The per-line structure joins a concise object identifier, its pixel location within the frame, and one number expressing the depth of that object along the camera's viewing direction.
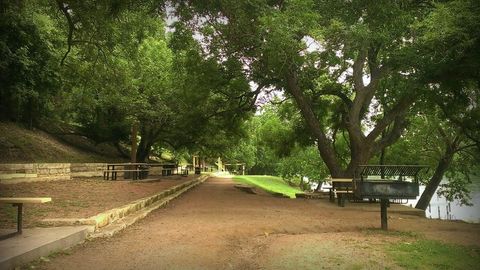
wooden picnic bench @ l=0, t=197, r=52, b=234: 6.75
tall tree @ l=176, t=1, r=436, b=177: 11.88
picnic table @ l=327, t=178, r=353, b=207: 15.35
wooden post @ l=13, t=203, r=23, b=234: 6.73
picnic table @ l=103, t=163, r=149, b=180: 20.71
